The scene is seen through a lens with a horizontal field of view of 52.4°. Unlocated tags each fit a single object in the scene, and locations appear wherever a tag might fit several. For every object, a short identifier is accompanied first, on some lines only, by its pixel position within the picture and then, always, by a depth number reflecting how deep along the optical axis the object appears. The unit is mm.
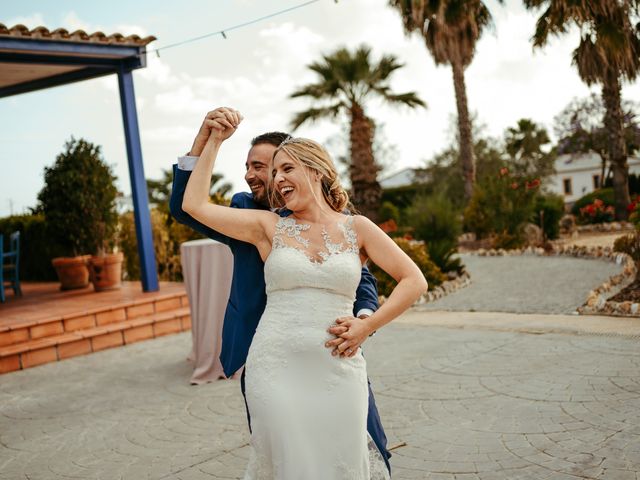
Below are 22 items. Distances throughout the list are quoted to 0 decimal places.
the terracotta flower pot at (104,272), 9961
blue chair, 9570
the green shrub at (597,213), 20589
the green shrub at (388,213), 21370
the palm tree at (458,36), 19344
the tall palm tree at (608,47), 16422
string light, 9742
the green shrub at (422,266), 10305
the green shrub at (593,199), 23106
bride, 2119
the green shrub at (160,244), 11891
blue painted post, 9273
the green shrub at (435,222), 15461
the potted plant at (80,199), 9750
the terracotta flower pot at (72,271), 10492
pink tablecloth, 5715
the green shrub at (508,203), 15250
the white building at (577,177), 52638
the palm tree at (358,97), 18000
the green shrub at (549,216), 16959
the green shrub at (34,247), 12602
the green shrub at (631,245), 7922
